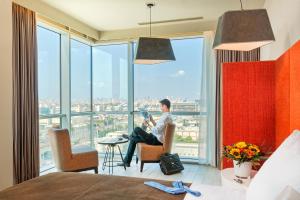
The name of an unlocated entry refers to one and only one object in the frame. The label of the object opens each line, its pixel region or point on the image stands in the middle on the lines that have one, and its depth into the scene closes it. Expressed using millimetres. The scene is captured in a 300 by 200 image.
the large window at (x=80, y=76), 5211
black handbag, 4273
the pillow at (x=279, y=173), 1165
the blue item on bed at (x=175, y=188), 1782
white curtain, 4840
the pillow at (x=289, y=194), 1081
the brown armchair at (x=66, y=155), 3709
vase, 2107
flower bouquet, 2107
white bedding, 1687
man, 4550
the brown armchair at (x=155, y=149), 4371
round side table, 4266
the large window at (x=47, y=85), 4395
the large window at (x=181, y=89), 5164
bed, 1723
